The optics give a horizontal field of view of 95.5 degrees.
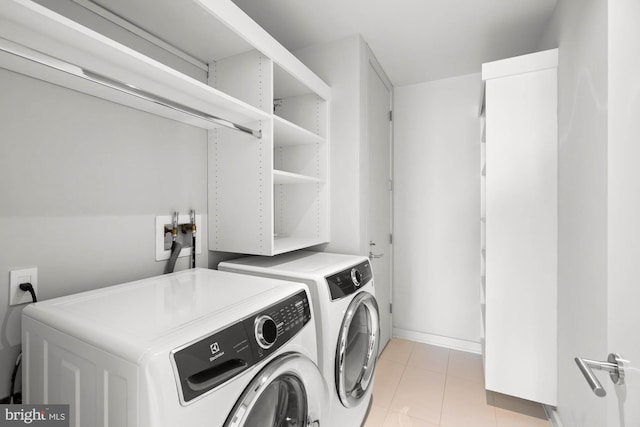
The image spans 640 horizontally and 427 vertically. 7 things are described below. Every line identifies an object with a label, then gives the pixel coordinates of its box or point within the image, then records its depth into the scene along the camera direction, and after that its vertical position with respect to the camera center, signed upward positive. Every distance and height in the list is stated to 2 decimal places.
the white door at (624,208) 0.80 +0.01
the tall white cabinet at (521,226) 1.67 -0.08
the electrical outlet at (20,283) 0.97 -0.24
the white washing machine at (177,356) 0.64 -0.37
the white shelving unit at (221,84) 0.91 +0.52
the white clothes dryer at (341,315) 1.30 -0.51
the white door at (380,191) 2.33 +0.19
